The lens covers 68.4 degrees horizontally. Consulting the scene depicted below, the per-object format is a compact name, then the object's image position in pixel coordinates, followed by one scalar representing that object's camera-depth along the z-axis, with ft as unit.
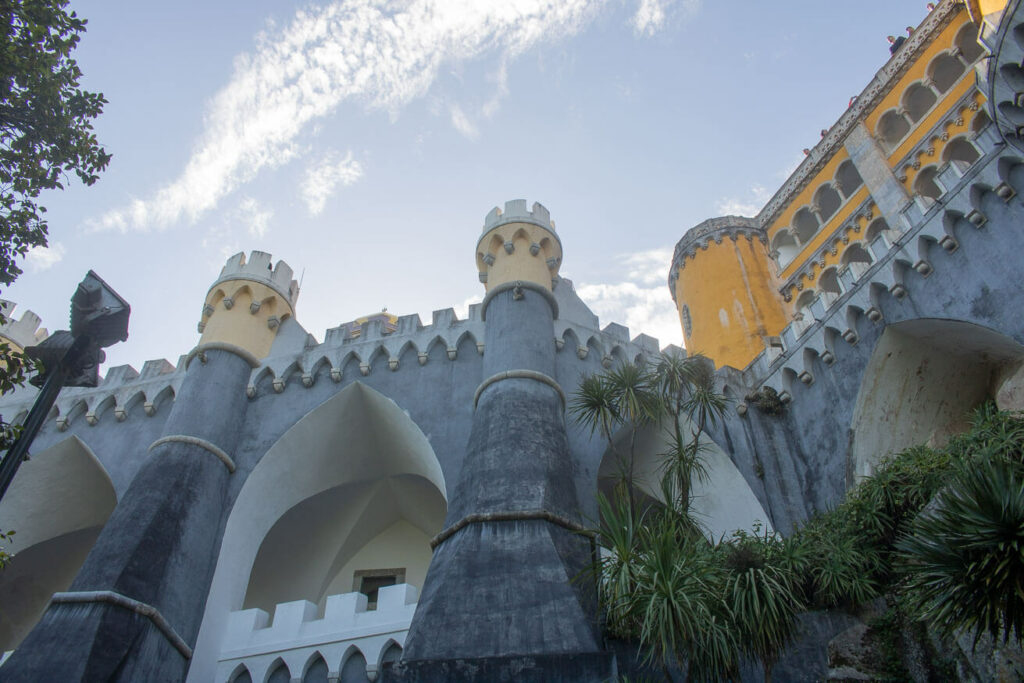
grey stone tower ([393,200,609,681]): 26.63
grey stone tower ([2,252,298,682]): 31.24
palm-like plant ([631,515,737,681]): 24.66
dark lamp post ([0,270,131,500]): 21.21
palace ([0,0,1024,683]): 31.19
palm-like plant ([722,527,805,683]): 25.80
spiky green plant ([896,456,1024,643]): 18.24
